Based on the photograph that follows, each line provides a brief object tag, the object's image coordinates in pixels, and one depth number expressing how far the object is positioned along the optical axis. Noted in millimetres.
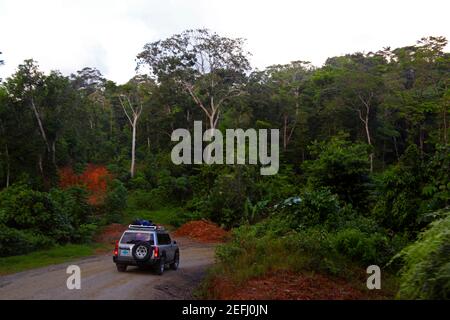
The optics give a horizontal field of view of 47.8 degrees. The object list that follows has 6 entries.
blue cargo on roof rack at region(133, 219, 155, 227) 19784
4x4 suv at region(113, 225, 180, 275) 16672
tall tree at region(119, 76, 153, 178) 48938
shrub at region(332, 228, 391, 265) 15406
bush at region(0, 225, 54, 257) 21312
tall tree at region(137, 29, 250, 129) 45844
